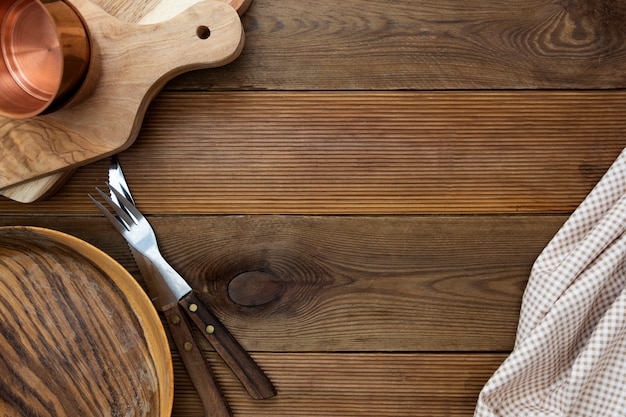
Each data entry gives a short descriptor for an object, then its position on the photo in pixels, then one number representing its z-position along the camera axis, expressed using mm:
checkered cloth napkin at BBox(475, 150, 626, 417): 559
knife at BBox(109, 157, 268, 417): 597
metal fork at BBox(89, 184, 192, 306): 596
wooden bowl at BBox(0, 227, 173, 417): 557
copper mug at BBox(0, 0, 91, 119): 535
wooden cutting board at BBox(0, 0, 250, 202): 547
